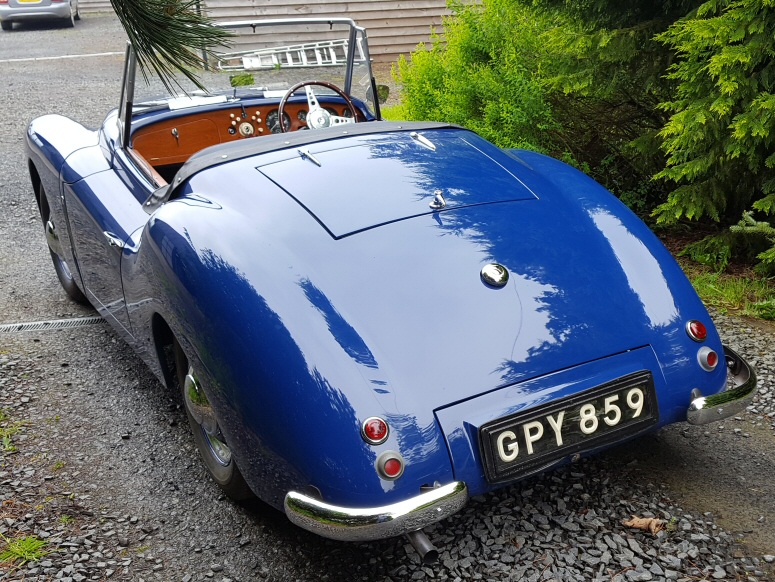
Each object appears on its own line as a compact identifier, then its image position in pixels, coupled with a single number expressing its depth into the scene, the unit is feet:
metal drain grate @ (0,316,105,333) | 14.90
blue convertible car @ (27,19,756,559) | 7.61
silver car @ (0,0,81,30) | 54.70
